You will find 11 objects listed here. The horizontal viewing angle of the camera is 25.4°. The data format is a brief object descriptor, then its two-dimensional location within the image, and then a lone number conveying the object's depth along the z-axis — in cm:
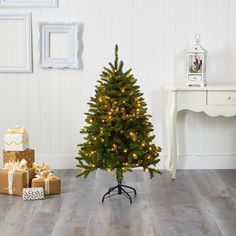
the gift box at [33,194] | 377
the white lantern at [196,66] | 445
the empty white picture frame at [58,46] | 469
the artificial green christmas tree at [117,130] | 362
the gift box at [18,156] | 416
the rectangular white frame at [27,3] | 467
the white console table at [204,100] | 429
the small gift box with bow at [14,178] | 391
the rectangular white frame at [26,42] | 469
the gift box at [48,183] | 389
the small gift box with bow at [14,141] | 416
